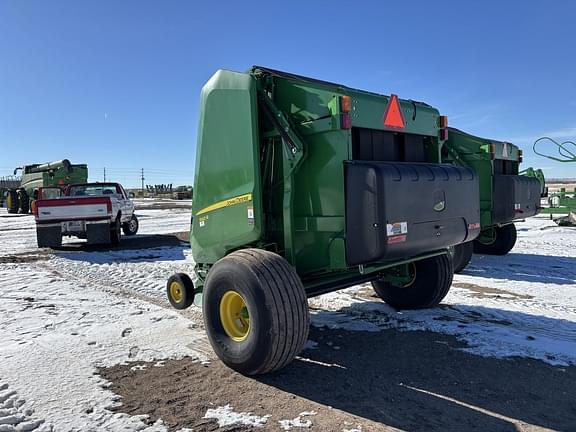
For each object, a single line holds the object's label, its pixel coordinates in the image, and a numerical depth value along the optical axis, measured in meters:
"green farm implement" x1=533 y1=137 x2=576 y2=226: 15.43
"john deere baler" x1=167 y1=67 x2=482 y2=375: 3.48
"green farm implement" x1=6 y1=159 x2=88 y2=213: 24.33
